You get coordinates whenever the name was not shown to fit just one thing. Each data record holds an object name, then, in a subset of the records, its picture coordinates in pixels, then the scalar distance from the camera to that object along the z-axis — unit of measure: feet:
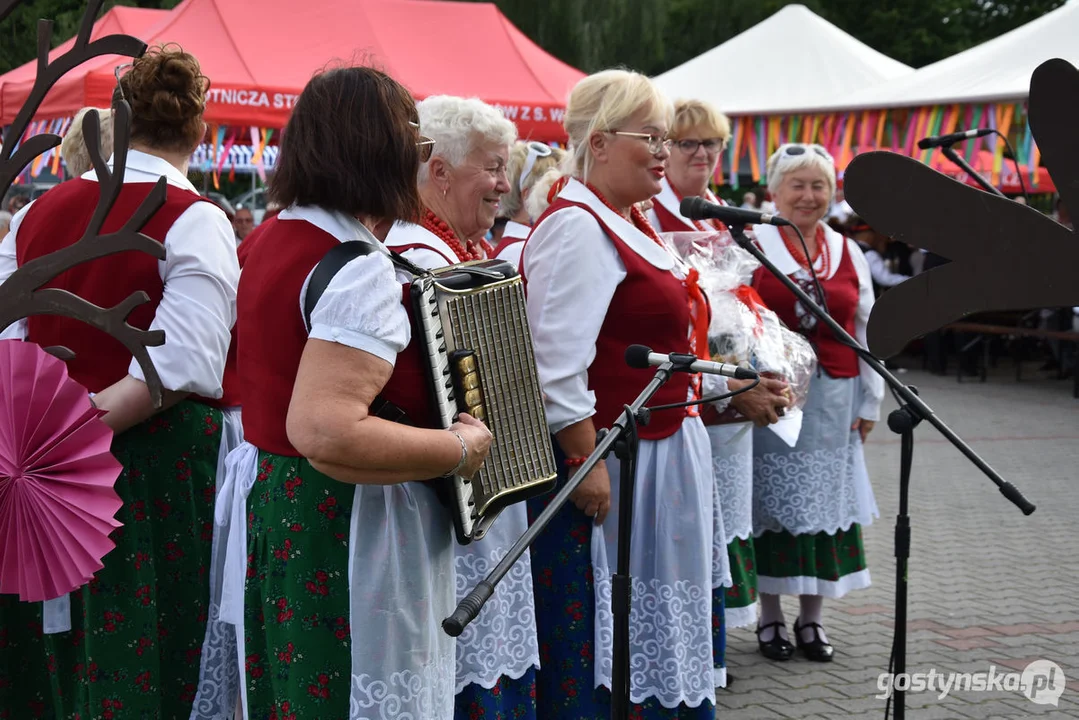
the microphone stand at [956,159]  8.71
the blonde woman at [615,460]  10.43
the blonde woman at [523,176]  15.76
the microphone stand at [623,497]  8.03
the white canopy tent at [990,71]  30.55
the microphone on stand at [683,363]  8.62
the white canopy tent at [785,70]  38.99
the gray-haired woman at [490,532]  9.68
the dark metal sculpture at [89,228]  6.77
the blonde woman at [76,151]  11.55
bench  40.81
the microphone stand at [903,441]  9.44
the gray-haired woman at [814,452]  15.76
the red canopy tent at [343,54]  27.71
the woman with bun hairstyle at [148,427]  9.19
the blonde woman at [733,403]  13.33
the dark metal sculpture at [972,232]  4.71
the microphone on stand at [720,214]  9.87
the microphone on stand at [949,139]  10.19
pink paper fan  7.83
